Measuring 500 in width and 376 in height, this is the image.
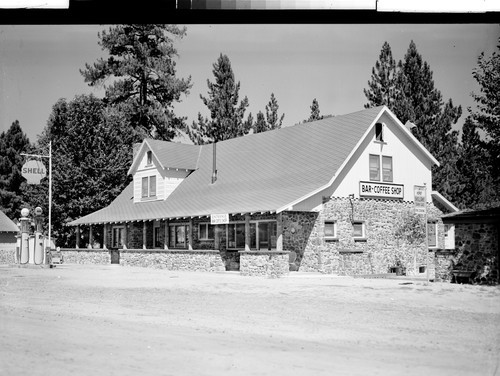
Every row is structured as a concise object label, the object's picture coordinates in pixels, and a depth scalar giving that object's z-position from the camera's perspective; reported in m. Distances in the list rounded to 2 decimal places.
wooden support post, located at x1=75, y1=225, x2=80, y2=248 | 27.30
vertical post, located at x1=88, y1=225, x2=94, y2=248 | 29.07
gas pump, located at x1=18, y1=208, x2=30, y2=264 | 22.51
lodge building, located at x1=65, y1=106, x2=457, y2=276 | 20.70
